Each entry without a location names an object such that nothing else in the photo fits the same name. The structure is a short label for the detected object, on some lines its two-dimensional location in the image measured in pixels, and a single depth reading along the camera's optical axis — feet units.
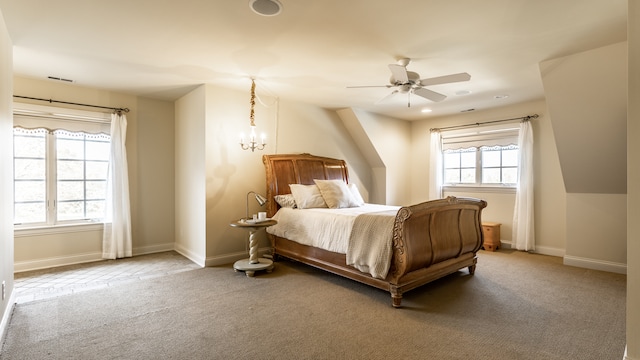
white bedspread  11.68
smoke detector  7.62
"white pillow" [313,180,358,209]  15.33
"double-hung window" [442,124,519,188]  18.62
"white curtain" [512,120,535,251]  17.19
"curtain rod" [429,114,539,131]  17.28
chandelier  14.69
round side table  12.82
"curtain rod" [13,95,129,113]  13.50
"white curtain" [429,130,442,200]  21.22
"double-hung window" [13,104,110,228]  13.75
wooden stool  17.70
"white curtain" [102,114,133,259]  15.37
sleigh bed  9.95
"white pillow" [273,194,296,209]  15.32
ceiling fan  10.29
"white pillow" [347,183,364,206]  16.47
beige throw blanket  10.09
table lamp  13.88
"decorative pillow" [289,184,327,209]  15.03
